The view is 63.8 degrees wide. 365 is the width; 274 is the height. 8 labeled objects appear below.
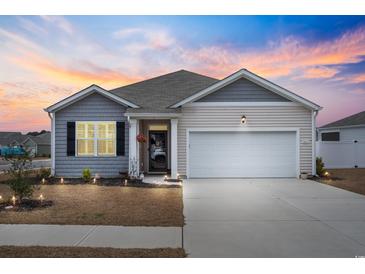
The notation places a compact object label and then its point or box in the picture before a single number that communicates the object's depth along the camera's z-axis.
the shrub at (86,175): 11.03
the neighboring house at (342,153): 16.20
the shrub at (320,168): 12.55
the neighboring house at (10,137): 44.28
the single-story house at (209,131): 11.93
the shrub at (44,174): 11.58
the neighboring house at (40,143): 41.97
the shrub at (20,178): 6.98
